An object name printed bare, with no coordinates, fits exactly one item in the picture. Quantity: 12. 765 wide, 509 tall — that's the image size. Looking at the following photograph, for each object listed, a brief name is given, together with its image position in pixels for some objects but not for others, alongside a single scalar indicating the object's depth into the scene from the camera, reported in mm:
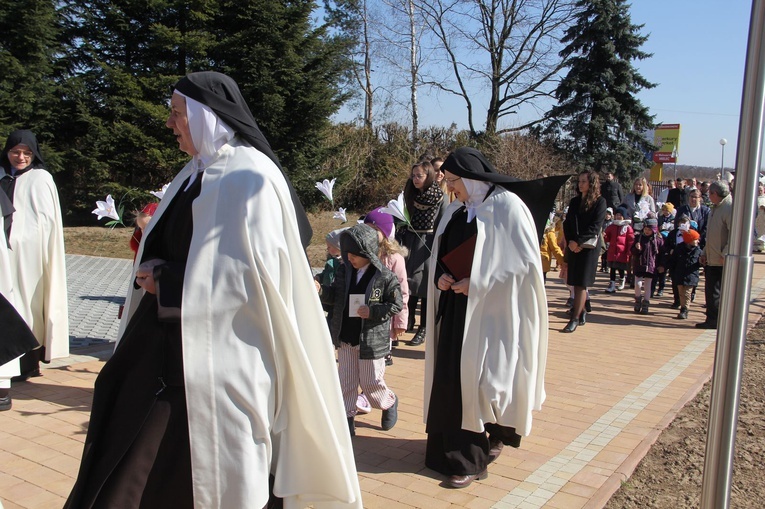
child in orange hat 10531
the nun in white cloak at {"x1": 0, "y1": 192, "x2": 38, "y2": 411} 2996
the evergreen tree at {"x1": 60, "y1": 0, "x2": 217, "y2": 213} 20547
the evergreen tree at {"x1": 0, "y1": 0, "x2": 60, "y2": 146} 19875
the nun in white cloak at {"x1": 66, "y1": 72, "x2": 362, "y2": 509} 2652
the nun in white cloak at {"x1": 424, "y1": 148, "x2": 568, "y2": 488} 4238
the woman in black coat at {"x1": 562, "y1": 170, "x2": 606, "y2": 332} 9164
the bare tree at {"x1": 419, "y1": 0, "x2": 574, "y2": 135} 35594
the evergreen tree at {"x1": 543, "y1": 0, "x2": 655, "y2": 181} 32438
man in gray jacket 9391
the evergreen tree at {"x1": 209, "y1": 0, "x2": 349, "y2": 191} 20438
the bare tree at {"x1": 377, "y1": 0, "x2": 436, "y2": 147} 34188
